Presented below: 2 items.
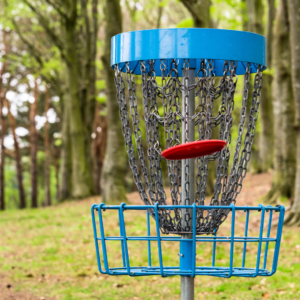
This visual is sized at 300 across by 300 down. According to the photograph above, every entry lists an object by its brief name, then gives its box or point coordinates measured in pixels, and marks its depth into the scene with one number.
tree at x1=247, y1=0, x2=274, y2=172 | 15.30
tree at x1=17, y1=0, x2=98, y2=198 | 16.27
